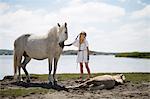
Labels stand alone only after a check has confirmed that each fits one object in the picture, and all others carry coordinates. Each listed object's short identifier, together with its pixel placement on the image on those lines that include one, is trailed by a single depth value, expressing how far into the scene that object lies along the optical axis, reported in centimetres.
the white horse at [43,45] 1272
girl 1424
